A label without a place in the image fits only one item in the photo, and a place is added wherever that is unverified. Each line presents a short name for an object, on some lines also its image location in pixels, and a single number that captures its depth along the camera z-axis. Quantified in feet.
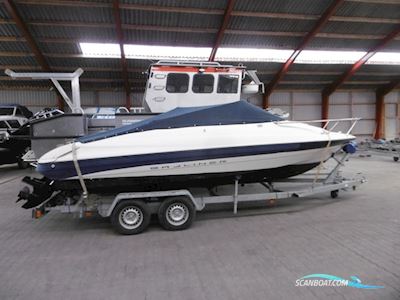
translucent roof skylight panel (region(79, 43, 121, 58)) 41.58
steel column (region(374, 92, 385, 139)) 62.49
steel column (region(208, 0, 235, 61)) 35.57
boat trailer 14.60
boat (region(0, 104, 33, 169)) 34.63
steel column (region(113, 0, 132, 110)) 34.37
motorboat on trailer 14.26
